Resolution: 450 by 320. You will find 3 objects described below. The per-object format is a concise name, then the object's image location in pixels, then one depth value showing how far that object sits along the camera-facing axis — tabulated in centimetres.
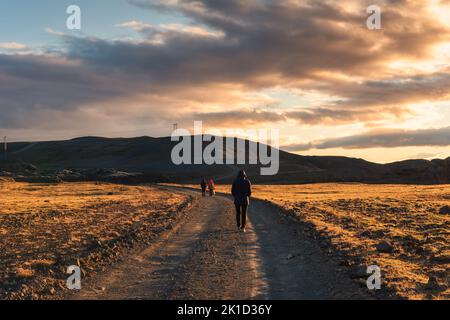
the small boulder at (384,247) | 1638
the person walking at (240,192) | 2261
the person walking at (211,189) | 5456
